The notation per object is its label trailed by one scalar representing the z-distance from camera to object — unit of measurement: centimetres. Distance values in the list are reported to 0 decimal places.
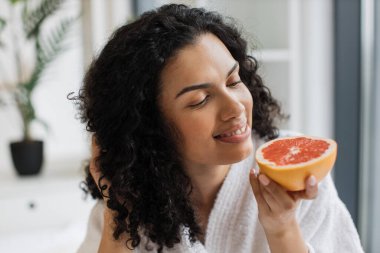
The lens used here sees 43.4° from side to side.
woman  94
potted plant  208
